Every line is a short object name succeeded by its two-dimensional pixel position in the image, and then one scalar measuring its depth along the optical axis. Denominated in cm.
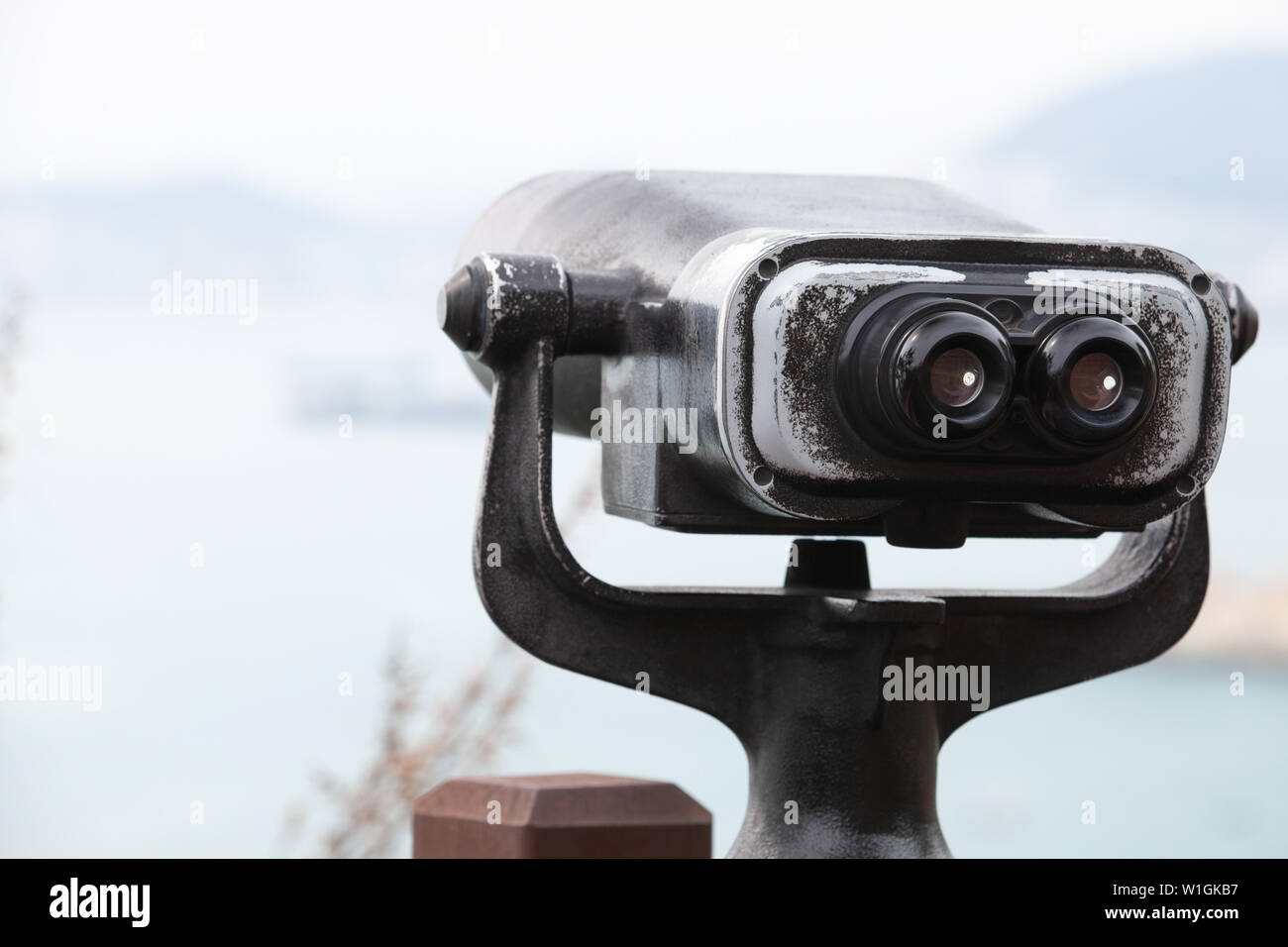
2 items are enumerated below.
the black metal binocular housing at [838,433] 156
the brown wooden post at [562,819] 162
